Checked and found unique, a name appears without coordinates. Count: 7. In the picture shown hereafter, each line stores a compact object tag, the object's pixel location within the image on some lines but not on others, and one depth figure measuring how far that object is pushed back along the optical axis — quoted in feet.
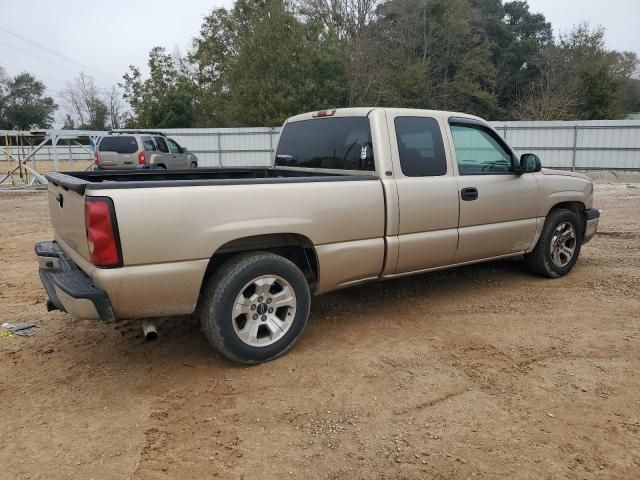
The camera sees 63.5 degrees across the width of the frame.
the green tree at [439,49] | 94.35
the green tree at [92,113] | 191.42
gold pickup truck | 10.53
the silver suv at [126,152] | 52.03
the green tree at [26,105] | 167.43
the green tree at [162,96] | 98.94
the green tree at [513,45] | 109.40
